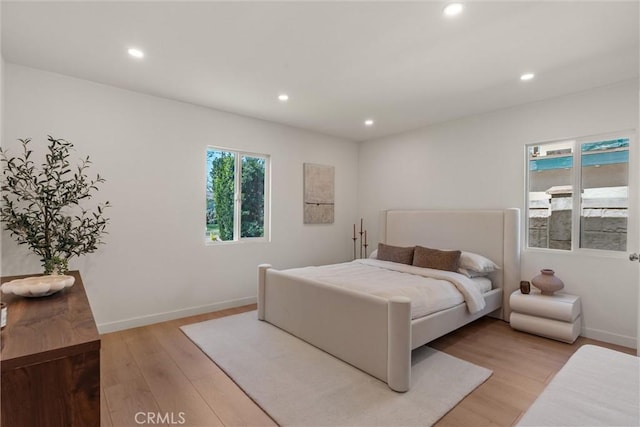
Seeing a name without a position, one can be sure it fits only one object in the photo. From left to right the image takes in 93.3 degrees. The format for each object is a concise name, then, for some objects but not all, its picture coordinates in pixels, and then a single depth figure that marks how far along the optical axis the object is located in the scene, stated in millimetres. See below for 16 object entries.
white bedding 2701
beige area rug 1938
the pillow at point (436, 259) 3578
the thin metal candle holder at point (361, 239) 5621
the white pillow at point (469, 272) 3578
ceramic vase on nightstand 3201
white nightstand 2979
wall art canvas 4930
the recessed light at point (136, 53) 2495
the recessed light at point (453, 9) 1918
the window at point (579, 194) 3107
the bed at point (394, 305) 2232
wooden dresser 925
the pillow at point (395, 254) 4102
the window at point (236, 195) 4062
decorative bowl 1646
